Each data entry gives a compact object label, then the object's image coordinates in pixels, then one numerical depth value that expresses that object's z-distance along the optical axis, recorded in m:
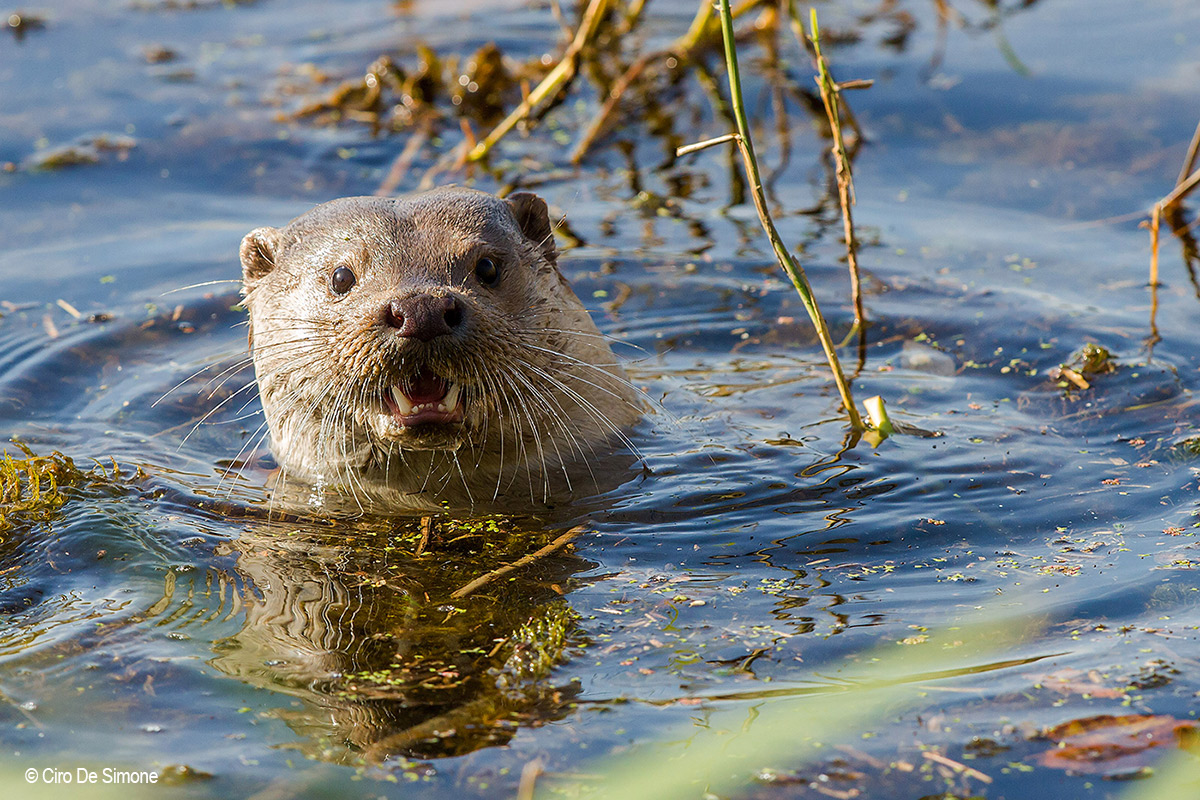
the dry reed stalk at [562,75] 16.94
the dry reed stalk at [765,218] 9.48
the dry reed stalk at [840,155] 10.48
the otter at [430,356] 9.30
